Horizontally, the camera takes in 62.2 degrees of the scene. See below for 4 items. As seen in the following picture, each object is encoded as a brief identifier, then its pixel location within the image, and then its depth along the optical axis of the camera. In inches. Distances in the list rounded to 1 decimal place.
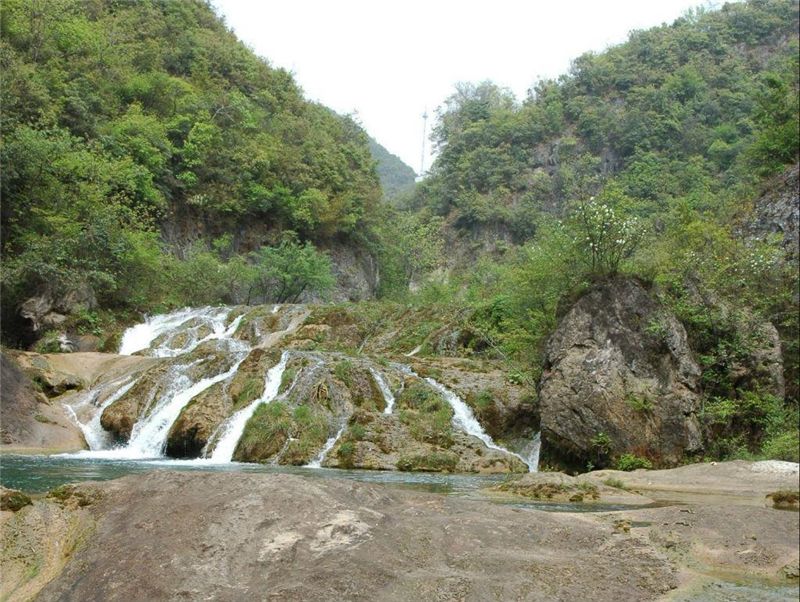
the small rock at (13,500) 227.6
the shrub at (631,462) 470.9
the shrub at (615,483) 351.3
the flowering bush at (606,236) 554.3
